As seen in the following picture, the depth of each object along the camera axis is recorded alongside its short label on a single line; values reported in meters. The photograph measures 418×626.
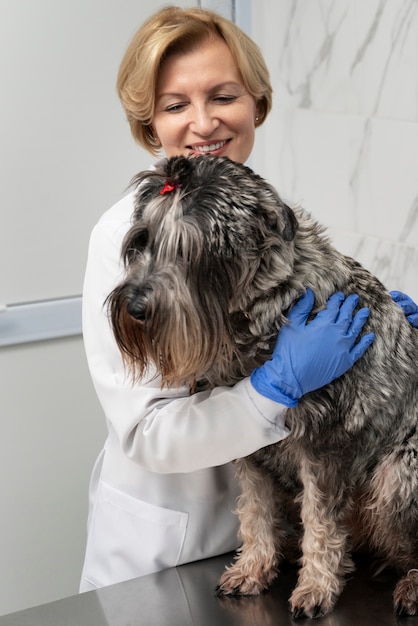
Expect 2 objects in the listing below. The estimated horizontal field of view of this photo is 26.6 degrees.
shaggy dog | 1.56
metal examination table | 1.76
